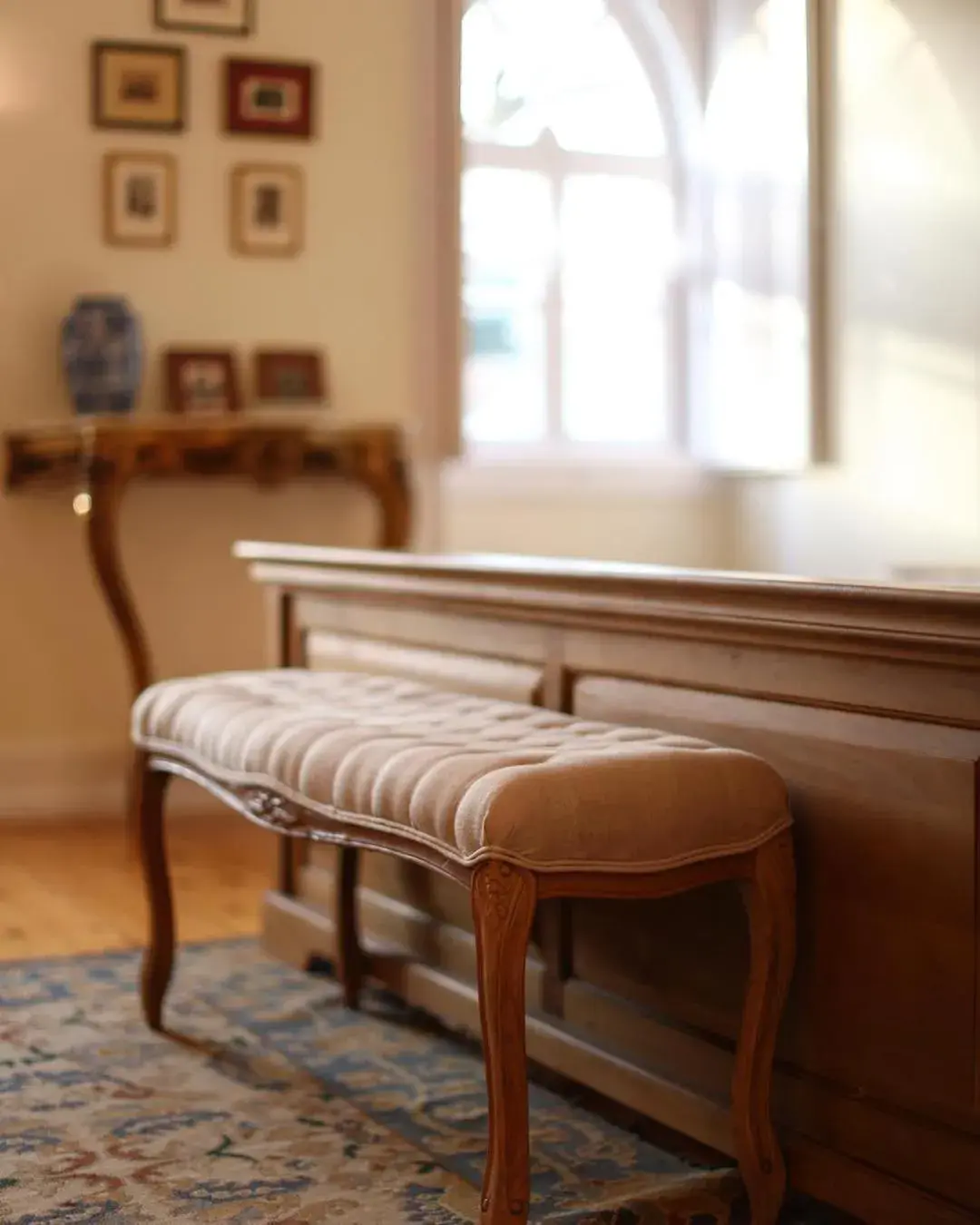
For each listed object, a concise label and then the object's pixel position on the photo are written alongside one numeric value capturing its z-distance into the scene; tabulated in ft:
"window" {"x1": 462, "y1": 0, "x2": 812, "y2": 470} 19.58
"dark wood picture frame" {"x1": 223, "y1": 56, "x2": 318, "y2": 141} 17.81
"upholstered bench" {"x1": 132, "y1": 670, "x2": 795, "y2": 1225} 6.07
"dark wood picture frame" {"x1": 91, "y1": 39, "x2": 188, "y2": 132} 17.33
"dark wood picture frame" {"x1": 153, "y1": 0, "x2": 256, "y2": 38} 17.56
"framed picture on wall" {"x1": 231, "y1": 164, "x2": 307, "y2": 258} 17.95
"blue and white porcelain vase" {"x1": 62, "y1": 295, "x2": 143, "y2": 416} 16.62
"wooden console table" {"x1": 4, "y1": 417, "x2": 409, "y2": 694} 15.17
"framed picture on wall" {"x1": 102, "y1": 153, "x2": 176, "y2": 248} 17.43
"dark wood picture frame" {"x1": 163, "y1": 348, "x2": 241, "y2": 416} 17.47
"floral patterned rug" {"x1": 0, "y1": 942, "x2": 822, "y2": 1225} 7.05
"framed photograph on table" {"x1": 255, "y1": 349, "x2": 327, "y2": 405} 18.01
